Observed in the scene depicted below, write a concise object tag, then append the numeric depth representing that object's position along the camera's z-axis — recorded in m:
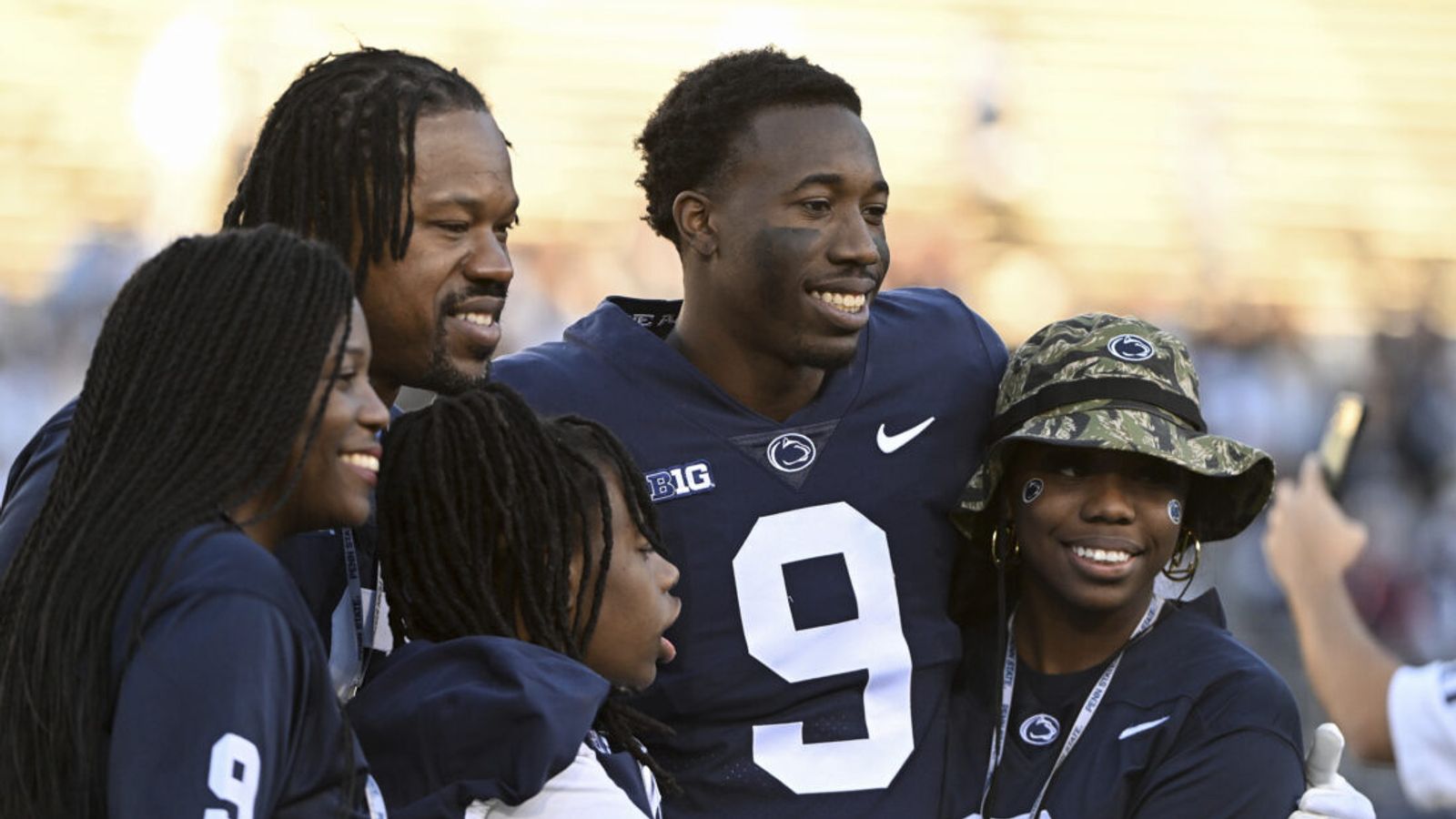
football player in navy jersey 6.08
